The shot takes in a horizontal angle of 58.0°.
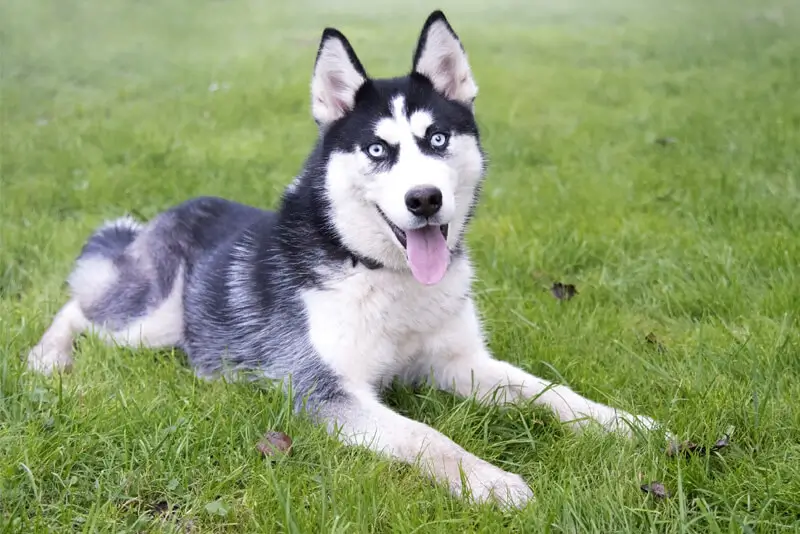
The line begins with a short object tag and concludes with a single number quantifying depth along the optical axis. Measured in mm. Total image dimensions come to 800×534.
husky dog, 2729
